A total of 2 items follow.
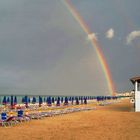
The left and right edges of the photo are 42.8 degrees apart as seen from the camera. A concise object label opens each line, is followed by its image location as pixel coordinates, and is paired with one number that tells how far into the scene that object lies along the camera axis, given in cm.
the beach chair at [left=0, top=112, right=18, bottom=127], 1078
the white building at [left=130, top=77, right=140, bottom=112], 1749
